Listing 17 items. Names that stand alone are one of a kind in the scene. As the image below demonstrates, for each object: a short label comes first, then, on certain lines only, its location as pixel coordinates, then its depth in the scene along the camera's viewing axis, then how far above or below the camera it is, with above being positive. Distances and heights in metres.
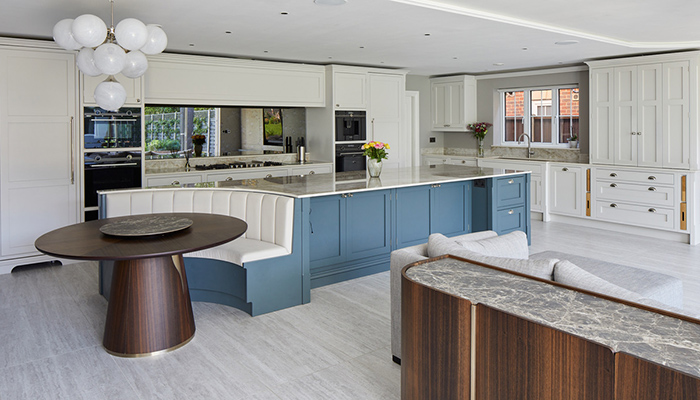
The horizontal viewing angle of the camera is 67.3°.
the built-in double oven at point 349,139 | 7.34 +0.53
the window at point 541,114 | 7.82 +0.94
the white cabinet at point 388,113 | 7.70 +0.94
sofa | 2.16 -0.44
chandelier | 3.26 +0.86
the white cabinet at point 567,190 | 7.09 -0.22
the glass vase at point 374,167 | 5.12 +0.09
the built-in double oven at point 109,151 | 5.28 +0.28
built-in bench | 3.79 -0.53
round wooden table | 2.99 -0.67
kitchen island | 4.05 -0.34
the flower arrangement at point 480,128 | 8.74 +0.78
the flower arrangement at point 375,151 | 5.09 +0.24
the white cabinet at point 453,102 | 8.80 +1.24
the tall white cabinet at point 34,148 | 4.90 +0.30
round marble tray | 3.08 -0.30
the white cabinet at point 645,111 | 6.10 +0.76
